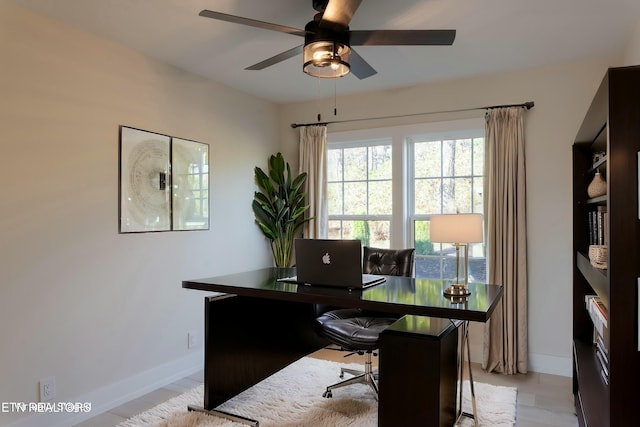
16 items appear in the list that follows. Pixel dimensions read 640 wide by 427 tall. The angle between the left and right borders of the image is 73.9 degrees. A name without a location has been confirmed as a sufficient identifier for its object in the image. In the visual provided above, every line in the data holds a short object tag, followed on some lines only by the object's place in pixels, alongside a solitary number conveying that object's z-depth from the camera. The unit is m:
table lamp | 2.24
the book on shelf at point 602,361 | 2.16
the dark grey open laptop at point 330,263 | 2.25
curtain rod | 3.55
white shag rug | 2.60
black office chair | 2.58
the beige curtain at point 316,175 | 4.42
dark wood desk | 2.00
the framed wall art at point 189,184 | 3.44
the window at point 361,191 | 4.29
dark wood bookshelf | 1.42
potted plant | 4.38
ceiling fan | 1.98
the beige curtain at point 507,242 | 3.52
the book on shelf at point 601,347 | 2.19
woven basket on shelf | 1.87
